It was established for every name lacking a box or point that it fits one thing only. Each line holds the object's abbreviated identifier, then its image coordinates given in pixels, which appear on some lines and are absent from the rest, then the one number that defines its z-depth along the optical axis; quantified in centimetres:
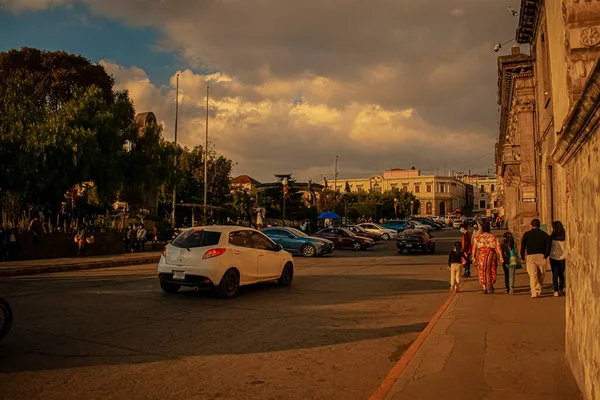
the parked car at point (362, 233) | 3863
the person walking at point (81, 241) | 2342
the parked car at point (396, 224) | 5095
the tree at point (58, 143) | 2444
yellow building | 12766
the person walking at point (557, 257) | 982
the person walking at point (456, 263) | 1266
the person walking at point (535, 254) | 1145
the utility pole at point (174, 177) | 3371
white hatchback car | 1152
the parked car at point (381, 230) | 4625
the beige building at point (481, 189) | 16000
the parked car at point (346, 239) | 3170
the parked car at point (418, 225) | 5320
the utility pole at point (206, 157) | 4121
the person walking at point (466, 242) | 1421
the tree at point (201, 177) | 5322
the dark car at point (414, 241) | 2772
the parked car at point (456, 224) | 7687
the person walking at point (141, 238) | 2653
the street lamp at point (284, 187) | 4881
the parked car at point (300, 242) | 2573
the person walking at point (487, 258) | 1213
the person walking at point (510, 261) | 1229
